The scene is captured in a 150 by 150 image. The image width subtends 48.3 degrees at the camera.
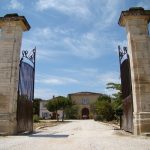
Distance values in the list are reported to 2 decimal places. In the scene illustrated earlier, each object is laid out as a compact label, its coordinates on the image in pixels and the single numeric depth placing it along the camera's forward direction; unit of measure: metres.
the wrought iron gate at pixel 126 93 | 7.83
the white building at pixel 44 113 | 46.81
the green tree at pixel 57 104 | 30.59
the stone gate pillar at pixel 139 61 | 6.93
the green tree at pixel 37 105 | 45.37
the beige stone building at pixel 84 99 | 47.87
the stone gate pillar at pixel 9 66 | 7.62
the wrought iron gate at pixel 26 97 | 8.32
